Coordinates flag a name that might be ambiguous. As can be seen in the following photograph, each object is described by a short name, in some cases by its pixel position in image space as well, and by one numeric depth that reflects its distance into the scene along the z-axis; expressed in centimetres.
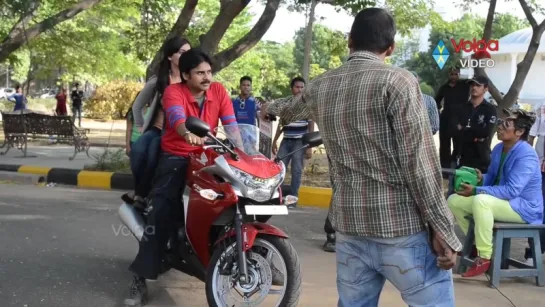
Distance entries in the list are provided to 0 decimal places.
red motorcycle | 425
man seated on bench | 564
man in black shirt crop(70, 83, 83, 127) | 2661
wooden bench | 1462
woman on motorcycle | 506
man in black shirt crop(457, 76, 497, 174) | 764
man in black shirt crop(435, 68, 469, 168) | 842
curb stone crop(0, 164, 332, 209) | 982
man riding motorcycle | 479
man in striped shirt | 858
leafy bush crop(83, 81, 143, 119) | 3222
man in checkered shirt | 267
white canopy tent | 4534
